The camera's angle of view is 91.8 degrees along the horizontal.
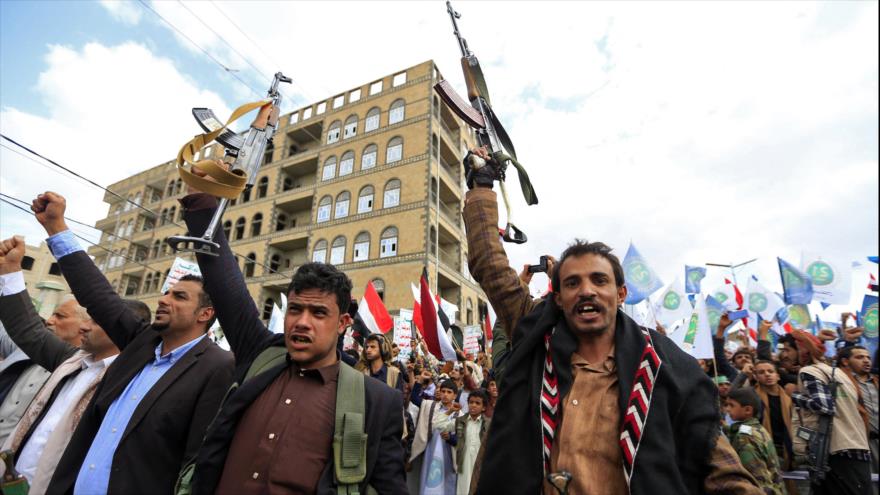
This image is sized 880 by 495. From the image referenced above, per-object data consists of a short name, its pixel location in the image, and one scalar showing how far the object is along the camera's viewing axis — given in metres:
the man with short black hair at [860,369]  3.92
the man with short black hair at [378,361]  5.55
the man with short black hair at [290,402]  1.75
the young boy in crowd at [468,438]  5.45
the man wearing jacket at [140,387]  2.10
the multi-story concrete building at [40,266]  36.47
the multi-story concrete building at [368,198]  23.59
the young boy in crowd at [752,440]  3.27
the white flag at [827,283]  8.91
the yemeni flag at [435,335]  8.28
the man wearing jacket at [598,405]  1.48
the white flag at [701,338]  6.52
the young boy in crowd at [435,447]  5.59
